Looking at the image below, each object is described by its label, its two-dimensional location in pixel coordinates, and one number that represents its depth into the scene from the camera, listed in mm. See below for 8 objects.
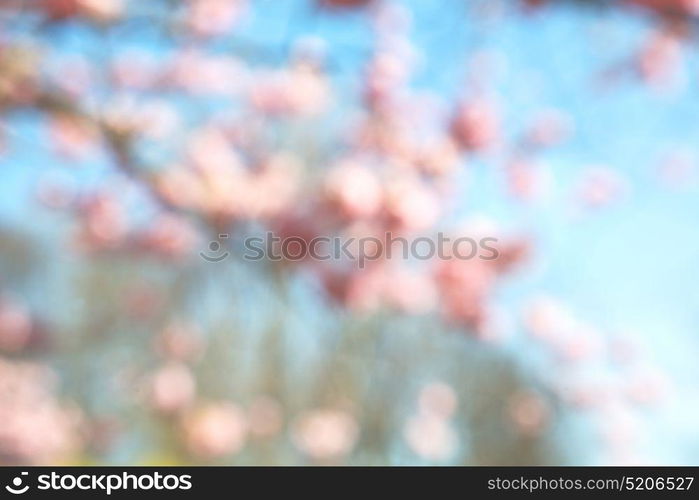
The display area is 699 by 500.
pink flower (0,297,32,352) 4477
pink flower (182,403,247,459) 4781
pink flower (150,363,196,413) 5441
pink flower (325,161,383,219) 2799
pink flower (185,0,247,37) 2417
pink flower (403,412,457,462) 5527
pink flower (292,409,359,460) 4988
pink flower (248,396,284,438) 5383
